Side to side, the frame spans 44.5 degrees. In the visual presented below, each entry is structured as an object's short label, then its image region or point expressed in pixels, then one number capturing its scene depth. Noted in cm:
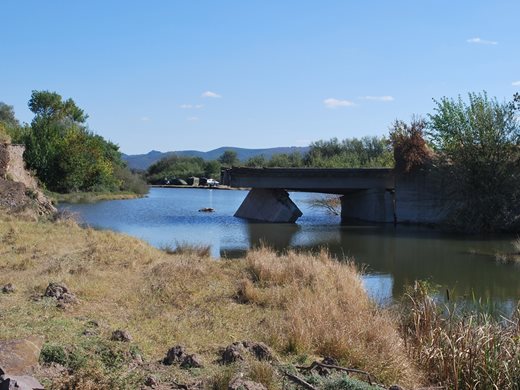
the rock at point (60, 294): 1055
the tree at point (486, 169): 3925
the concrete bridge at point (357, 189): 4434
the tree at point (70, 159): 6781
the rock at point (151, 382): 648
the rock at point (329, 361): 790
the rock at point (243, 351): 761
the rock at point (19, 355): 613
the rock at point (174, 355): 750
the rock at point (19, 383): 507
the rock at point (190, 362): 742
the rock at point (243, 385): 613
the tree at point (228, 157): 16975
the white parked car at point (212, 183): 12362
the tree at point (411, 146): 4334
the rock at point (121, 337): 830
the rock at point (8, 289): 1111
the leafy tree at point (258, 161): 10581
